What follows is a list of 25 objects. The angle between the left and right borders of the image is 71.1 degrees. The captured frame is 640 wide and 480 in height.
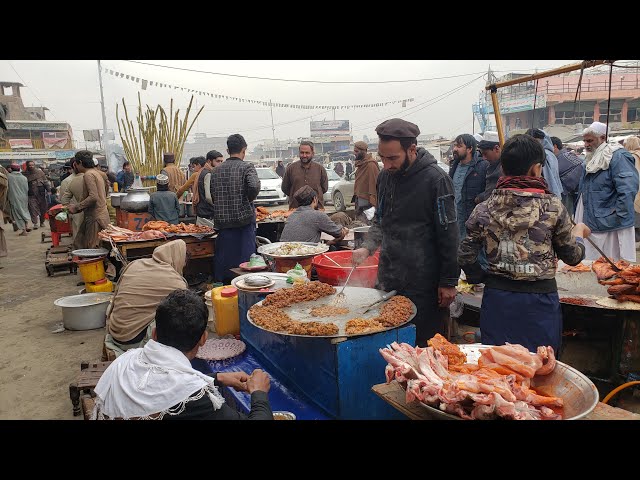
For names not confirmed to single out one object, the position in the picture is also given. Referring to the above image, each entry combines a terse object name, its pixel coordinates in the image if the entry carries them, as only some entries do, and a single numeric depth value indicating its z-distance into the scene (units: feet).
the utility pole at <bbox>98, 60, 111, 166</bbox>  61.14
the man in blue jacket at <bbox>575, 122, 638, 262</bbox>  16.29
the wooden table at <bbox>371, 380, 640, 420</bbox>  5.25
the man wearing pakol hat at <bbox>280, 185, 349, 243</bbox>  17.76
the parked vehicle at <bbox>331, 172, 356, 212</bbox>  53.98
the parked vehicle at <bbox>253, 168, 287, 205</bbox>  60.39
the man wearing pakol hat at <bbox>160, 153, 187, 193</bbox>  32.80
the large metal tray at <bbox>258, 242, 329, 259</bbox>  14.73
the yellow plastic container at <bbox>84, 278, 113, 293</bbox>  22.98
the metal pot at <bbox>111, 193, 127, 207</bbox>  27.55
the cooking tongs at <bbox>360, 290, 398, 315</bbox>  9.29
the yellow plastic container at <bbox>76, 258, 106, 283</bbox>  22.52
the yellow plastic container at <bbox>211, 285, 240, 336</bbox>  13.55
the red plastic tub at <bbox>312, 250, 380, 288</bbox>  12.03
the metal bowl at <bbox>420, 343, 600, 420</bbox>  5.26
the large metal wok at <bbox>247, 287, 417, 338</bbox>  8.71
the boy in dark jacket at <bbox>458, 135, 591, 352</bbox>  8.18
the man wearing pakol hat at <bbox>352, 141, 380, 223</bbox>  28.60
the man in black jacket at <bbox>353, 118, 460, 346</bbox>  9.80
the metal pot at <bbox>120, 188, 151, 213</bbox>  26.04
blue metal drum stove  8.05
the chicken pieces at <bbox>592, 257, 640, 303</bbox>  10.96
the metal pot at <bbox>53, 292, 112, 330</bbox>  19.57
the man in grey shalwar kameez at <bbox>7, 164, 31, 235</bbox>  40.86
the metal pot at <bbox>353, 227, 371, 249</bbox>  17.44
